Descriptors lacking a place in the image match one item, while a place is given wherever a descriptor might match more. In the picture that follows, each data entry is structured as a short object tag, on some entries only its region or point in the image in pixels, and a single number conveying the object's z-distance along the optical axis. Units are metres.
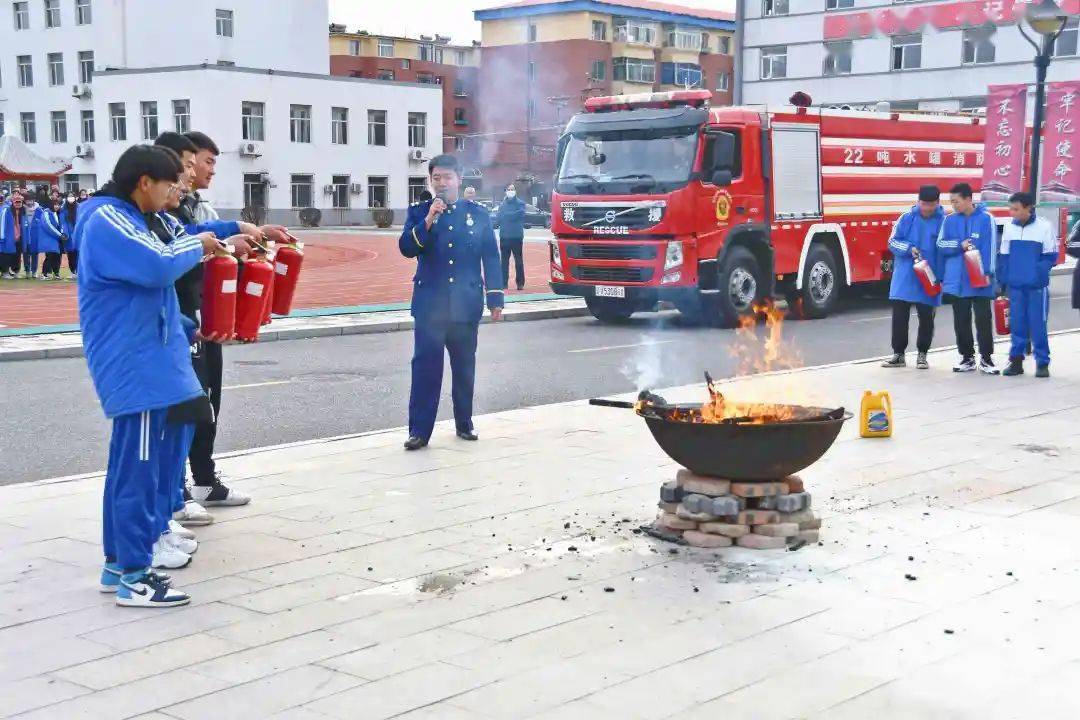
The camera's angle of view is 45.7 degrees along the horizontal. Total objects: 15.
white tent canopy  45.94
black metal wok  6.10
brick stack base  6.24
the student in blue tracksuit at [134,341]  5.22
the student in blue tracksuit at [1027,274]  12.73
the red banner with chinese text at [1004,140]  21.16
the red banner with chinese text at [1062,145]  19.36
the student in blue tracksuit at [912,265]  13.44
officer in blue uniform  8.98
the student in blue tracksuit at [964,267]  13.07
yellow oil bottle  9.17
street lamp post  16.47
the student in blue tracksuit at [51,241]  28.03
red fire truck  18.22
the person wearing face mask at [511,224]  23.75
